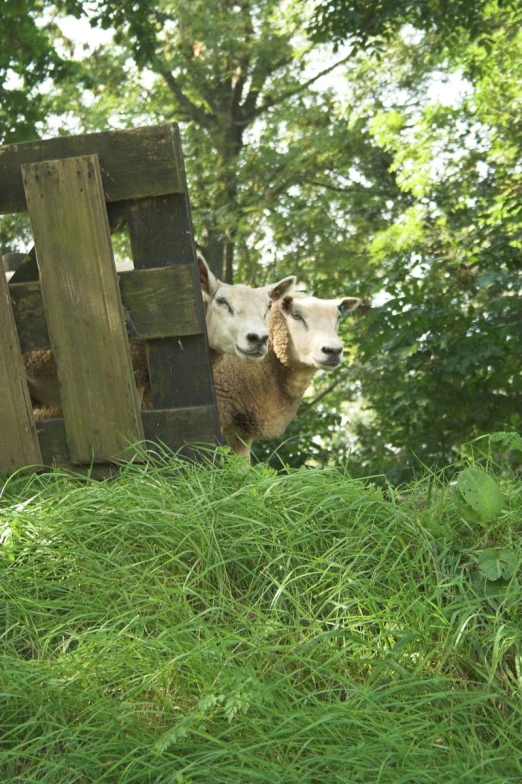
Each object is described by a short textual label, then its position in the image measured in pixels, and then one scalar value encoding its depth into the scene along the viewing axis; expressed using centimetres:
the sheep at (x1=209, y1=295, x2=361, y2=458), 630
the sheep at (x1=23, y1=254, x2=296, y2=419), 557
